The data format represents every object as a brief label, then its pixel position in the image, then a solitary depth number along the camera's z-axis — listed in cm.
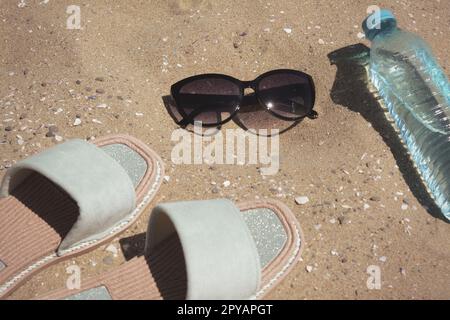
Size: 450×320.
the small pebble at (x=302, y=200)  165
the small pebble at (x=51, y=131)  168
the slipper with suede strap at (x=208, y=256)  155
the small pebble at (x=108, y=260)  161
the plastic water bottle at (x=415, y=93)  167
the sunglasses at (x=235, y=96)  171
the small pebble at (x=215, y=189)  166
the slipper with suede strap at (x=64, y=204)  159
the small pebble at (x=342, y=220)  164
